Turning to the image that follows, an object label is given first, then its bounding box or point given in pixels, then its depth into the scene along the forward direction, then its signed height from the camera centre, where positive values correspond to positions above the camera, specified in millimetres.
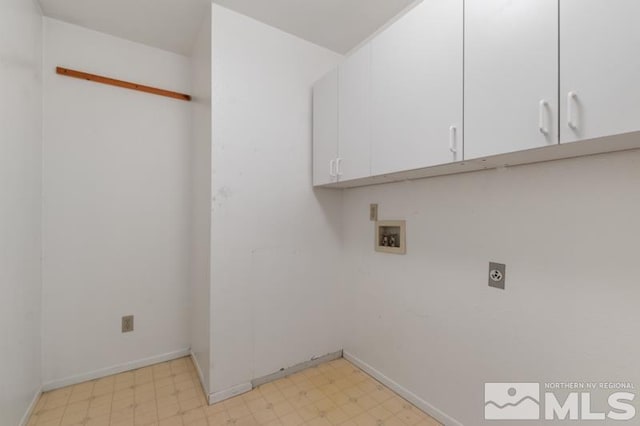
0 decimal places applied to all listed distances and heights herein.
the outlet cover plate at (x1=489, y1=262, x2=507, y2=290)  1307 -303
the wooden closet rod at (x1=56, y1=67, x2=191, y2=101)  1855 +927
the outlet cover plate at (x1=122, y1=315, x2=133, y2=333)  2054 -847
